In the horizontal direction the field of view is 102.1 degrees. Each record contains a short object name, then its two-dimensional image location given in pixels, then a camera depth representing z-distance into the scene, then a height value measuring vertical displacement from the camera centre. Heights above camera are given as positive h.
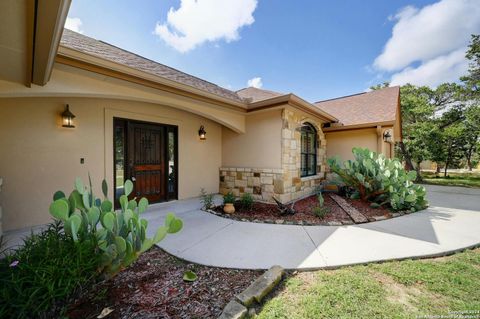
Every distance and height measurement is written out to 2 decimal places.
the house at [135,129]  2.85 +0.85
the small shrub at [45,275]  1.36 -0.89
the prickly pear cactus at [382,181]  4.93 -0.59
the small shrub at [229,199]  5.25 -1.08
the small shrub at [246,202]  5.29 -1.18
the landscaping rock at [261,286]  1.89 -1.34
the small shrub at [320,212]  4.52 -1.25
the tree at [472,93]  10.10 +3.74
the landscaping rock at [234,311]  1.69 -1.37
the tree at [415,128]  11.28 +1.88
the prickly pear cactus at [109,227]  1.77 -0.66
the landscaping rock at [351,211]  4.27 -1.28
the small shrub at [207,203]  5.20 -1.22
